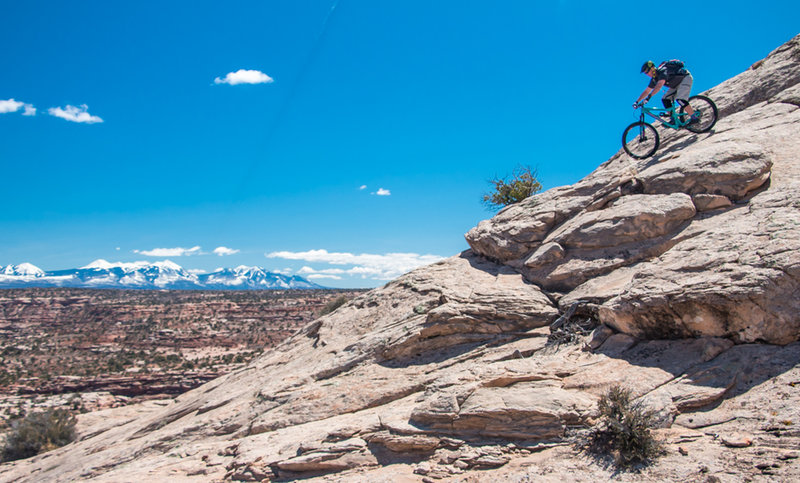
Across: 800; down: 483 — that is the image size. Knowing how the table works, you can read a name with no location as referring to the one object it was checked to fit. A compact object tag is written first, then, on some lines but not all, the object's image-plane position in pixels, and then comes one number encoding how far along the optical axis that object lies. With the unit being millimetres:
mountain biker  13422
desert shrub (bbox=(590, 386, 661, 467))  6699
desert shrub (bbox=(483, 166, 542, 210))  19556
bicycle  13734
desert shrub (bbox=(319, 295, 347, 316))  22109
